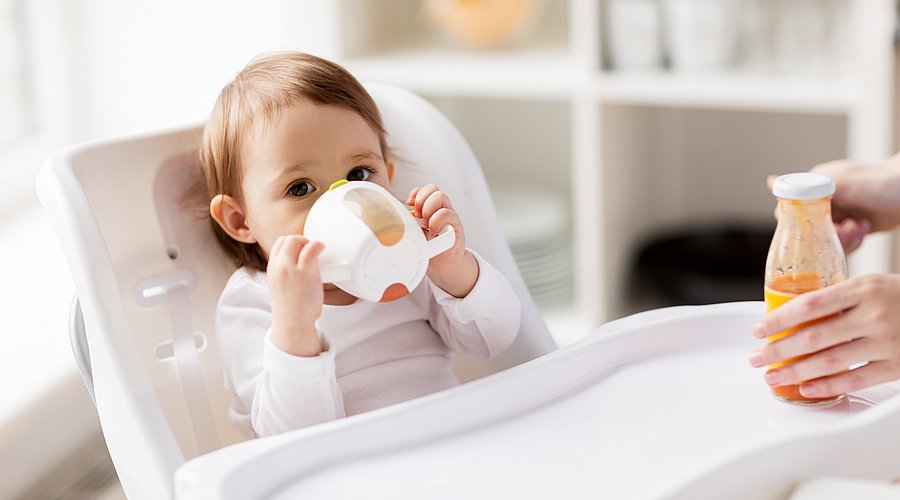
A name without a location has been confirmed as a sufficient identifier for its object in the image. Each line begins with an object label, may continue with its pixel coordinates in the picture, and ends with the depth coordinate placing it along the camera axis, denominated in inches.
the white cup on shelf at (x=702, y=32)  99.8
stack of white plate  114.8
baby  56.7
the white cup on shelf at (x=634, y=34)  101.7
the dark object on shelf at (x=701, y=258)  117.1
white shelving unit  96.4
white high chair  57.3
